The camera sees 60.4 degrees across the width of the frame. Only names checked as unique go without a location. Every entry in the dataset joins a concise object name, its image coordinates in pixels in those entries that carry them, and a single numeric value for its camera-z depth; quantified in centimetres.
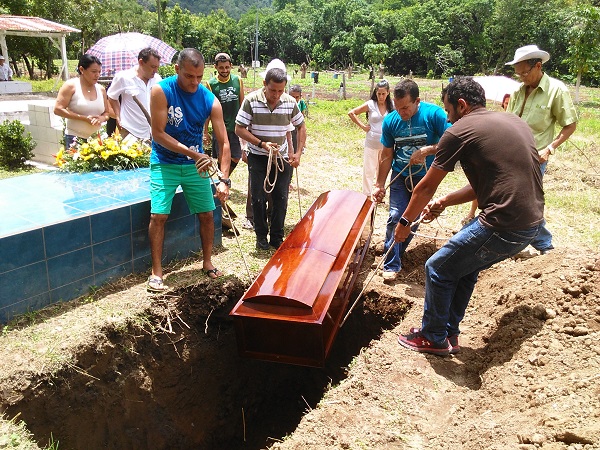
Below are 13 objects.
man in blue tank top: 388
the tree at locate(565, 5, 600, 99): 2048
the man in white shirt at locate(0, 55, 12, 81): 1773
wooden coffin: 336
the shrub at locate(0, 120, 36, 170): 748
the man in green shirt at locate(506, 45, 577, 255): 452
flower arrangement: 500
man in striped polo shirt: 482
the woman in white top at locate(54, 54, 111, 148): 541
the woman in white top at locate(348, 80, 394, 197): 592
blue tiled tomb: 349
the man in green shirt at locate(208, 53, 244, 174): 607
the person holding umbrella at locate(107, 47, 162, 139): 552
